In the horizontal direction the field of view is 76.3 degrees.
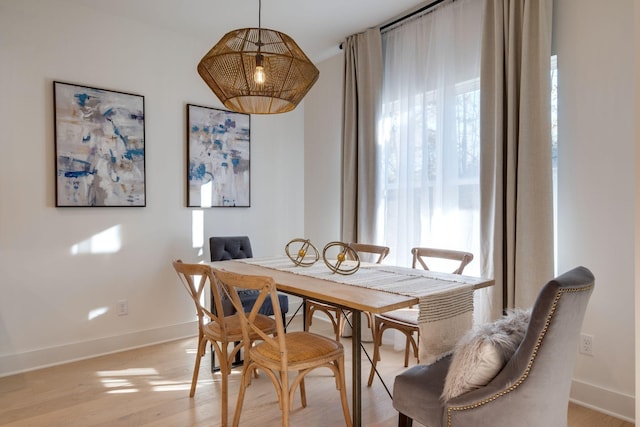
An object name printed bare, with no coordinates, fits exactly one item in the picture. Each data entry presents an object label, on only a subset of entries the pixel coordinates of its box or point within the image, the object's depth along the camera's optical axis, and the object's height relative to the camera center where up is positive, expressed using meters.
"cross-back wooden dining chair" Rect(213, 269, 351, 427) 1.78 -0.69
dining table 1.74 -0.39
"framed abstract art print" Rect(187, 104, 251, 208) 3.70 +0.47
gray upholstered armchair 1.25 -0.53
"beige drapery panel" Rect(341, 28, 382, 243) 3.56 +0.68
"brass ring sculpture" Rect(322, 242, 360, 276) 2.36 -0.35
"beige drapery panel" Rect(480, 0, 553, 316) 2.40 +0.35
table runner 1.74 -0.41
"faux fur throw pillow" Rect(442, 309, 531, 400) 1.35 -0.50
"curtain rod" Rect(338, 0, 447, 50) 3.10 +1.56
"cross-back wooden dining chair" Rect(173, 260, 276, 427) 2.12 -0.68
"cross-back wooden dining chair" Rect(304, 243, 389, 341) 2.93 -0.74
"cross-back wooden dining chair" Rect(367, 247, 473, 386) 2.46 -0.68
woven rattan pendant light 2.07 +0.73
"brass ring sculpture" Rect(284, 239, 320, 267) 2.64 -0.35
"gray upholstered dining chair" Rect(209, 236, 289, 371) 2.97 -0.41
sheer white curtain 2.93 +0.59
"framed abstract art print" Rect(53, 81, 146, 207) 3.05 +0.48
